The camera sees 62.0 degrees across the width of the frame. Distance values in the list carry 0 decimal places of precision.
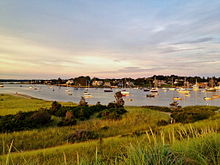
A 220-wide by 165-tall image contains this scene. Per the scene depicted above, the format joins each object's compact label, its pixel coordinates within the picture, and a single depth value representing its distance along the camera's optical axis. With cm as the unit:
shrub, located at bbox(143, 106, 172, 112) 3396
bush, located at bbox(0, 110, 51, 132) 1469
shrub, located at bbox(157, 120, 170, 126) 1546
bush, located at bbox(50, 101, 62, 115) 2186
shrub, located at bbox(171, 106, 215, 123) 1595
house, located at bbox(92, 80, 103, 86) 19012
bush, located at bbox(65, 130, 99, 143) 1116
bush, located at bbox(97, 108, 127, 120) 1938
